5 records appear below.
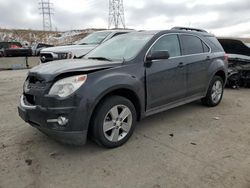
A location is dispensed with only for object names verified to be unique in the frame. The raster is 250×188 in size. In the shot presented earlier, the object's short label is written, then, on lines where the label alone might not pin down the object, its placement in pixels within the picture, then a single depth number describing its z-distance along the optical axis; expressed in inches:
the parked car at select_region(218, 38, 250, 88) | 223.5
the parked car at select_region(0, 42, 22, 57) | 660.4
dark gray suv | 95.4
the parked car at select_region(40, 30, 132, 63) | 258.8
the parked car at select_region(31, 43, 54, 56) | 615.1
